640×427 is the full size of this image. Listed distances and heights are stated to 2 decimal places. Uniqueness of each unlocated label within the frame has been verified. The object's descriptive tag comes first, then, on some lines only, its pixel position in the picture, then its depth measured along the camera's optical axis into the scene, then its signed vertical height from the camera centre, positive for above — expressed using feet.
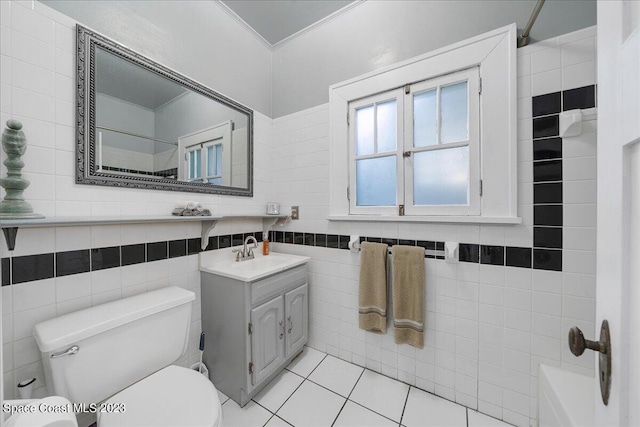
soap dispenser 6.72 -0.96
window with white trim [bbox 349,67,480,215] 4.58 +1.37
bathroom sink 4.71 -1.21
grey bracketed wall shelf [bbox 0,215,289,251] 2.74 -0.12
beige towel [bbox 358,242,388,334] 5.16 -1.67
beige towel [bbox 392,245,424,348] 4.76 -1.70
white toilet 2.95 -2.16
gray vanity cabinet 4.58 -2.47
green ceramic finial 2.89 +0.46
